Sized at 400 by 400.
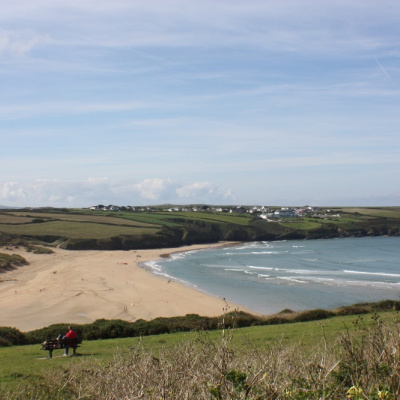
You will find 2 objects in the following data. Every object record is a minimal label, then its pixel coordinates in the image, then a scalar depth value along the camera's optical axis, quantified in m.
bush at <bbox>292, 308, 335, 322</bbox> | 26.12
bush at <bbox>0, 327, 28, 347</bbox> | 20.57
